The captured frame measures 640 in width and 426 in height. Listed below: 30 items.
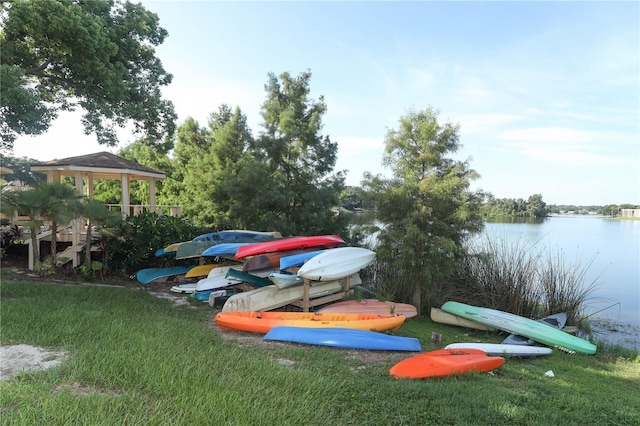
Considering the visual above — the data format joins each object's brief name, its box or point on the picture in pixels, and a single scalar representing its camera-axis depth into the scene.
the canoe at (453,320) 7.16
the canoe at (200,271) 8.30
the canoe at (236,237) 8.67
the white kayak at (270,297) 5.97
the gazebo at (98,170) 10.55
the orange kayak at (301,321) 5.11
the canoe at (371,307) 6.56
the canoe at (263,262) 6.55
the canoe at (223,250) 7.57
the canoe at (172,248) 8.34
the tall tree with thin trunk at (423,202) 7.35
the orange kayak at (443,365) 3.70
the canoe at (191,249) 8.03
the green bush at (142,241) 8.59
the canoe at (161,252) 8.45
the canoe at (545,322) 6.17
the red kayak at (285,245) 6.94
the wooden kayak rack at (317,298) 6.36
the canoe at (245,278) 7.05
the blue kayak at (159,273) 8.12
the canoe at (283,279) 6.16
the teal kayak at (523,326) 6.20
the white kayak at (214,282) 7.09
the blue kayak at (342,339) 4.63
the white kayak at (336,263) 6.26
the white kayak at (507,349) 5.02
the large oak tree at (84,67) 8.13
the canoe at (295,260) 6.42
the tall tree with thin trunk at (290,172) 11.78
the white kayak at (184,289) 7.32
